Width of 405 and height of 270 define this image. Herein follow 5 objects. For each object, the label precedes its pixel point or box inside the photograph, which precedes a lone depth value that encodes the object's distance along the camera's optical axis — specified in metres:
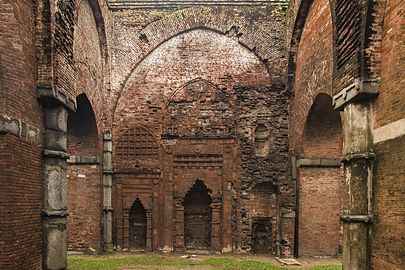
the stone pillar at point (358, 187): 5.54
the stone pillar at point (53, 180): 6.33
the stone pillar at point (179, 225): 11.55
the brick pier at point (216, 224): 11.49
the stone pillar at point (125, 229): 11.58
